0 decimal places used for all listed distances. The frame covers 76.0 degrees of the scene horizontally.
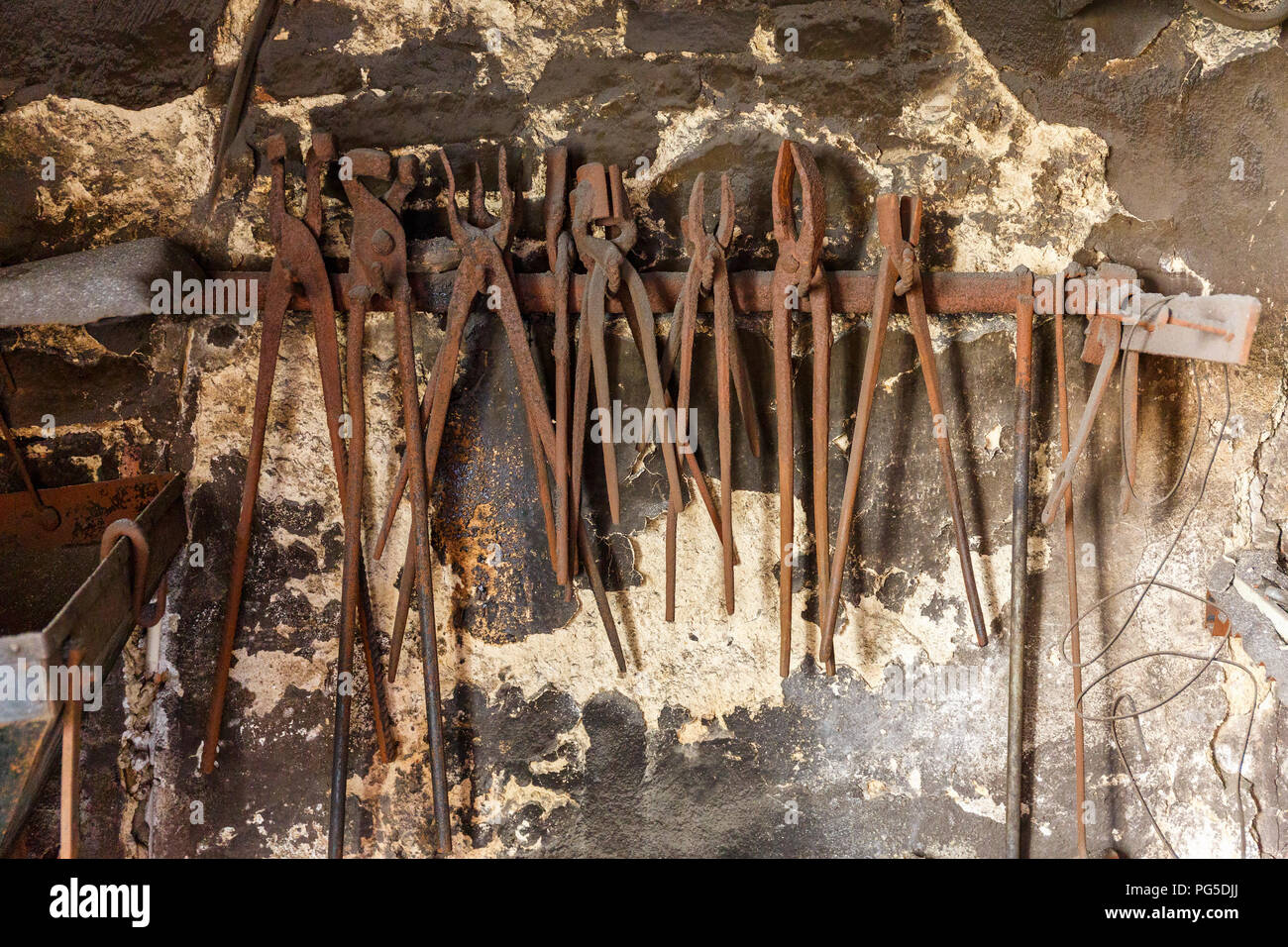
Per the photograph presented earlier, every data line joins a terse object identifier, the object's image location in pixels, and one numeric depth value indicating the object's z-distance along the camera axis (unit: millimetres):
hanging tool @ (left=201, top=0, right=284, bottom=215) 1680
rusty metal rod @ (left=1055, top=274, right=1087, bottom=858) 1608
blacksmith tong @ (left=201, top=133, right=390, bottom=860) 1574
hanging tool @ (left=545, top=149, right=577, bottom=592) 1577
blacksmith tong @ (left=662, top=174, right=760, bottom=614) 1535
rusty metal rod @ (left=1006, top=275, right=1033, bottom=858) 1604
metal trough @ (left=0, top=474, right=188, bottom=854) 1251
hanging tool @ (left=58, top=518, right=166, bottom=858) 1276
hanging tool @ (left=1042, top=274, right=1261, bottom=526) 1452
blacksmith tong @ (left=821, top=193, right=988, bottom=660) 1534
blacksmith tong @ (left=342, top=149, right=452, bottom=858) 1565
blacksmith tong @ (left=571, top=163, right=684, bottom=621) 1568
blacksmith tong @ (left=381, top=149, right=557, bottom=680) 1574
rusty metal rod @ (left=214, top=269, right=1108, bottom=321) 1636
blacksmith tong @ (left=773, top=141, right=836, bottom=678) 1532
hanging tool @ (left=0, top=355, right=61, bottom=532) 1677
